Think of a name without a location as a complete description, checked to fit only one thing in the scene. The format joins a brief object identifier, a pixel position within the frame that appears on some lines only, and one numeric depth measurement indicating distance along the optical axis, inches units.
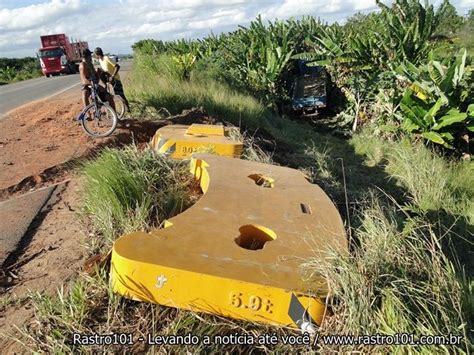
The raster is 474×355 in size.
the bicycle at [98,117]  287.4
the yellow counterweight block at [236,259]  97.0
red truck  1333.7
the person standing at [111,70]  340.5
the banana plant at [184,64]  507.5
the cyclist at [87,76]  308.0
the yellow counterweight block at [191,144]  211.6
